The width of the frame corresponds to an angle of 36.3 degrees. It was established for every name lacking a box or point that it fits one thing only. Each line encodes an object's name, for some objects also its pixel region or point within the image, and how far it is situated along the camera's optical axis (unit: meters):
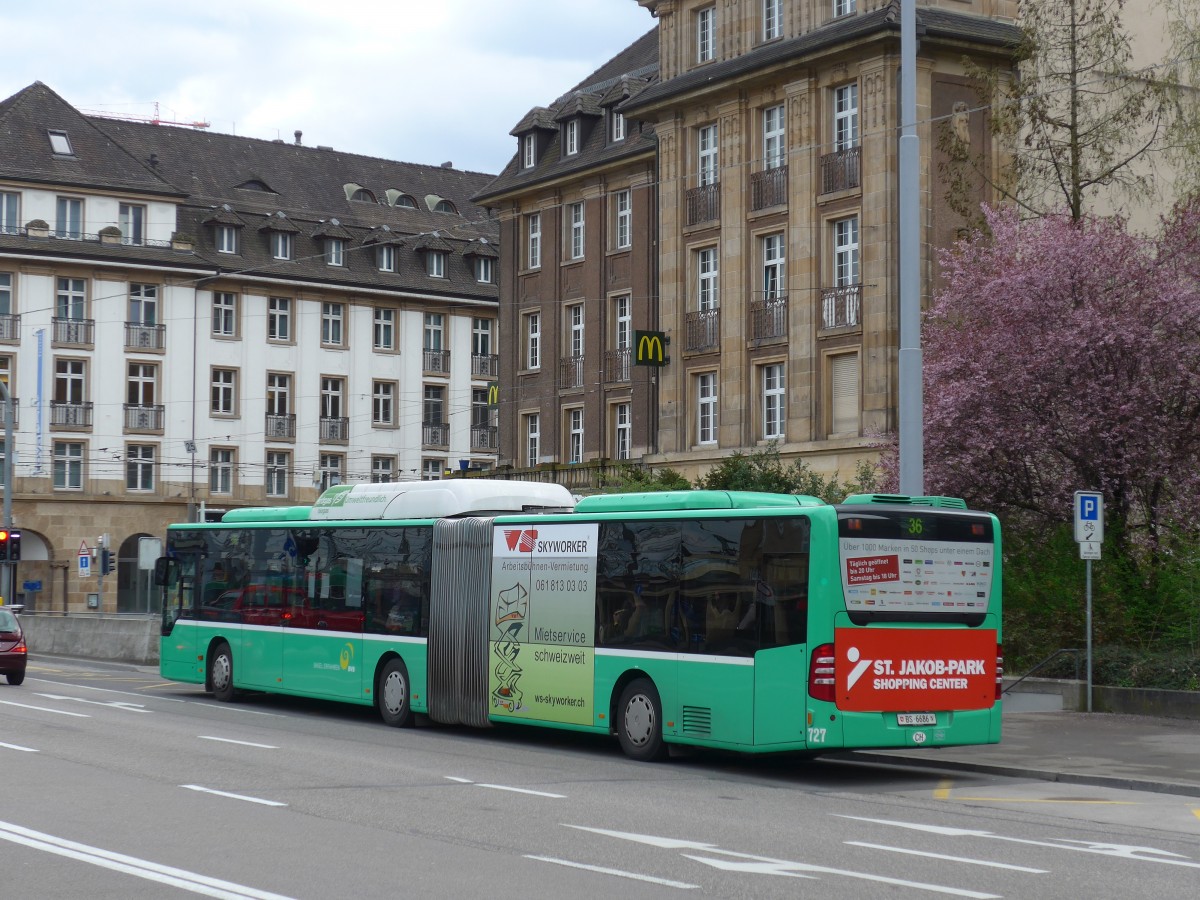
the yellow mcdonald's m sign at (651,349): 44.03
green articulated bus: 17.12
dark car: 31.47
